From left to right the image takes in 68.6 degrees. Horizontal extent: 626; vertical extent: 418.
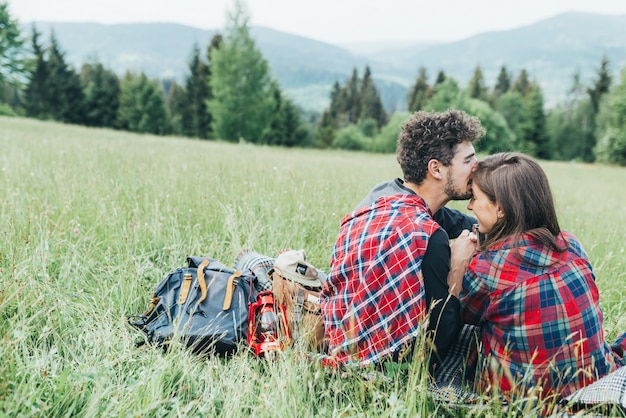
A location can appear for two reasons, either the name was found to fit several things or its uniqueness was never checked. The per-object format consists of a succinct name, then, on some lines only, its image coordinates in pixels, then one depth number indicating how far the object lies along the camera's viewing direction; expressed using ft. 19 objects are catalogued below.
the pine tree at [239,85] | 110.52
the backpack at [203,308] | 9.45
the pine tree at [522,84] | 213.25
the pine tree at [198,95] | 149.69
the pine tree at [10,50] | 105.63
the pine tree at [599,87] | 185.06
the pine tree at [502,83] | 230.89
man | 8.20
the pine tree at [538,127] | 172.55
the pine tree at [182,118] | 155.74
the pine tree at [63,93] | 145.07
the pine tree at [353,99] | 249.34
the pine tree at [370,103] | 242.23
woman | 7.77
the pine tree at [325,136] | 185.06
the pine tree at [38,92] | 146.20
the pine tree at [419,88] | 213.66
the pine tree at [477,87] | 201.16
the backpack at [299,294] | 9.75
